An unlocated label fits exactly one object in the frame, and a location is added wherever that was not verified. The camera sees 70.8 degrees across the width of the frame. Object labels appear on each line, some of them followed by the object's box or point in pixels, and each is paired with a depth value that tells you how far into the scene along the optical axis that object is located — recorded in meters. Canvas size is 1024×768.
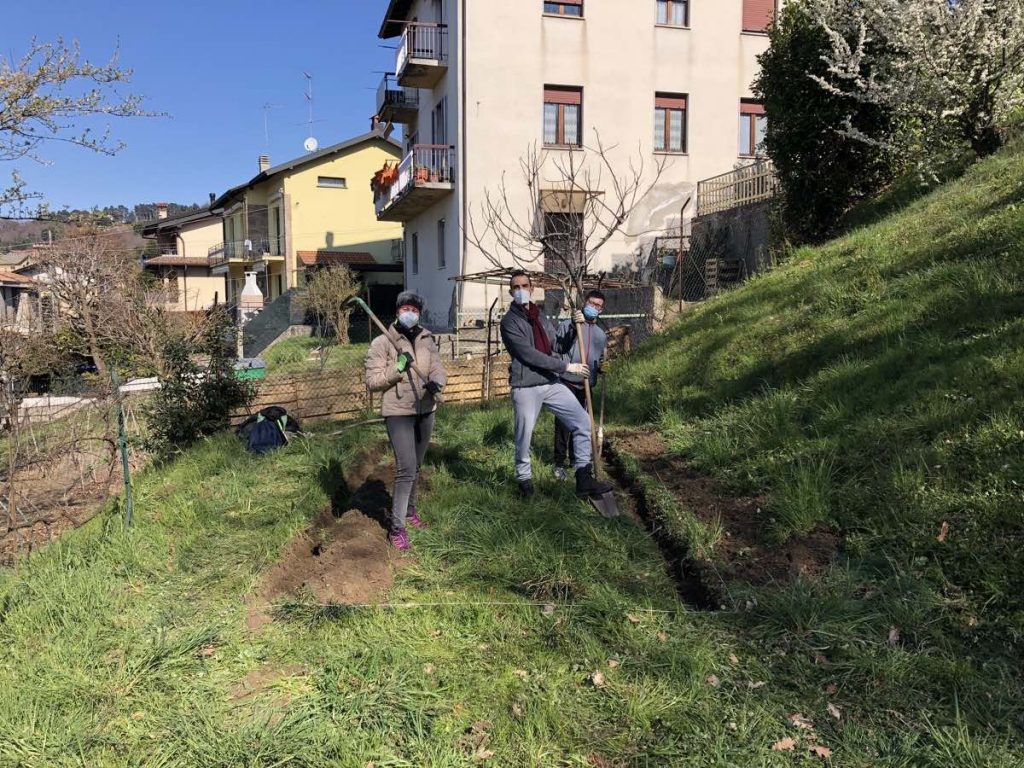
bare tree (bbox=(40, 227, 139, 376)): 13.97
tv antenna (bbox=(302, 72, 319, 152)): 34.97
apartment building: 18.06
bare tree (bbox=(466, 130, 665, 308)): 17.86
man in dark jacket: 5.25
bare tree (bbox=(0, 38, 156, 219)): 6.59
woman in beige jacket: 4.76
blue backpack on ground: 7.73
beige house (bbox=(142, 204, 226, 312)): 43.72
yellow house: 32.03
